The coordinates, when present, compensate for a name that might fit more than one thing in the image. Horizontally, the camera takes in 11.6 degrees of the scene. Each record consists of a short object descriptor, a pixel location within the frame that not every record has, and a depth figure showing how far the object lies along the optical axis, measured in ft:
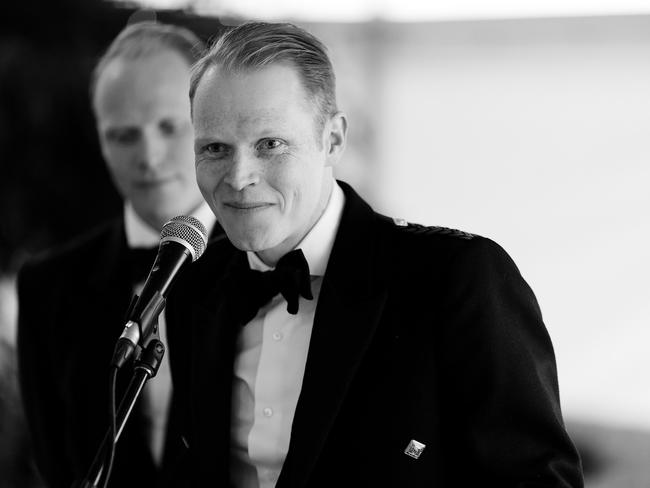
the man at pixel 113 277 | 12.30
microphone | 10.40
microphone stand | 10.38
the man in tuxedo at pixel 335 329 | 10.73
